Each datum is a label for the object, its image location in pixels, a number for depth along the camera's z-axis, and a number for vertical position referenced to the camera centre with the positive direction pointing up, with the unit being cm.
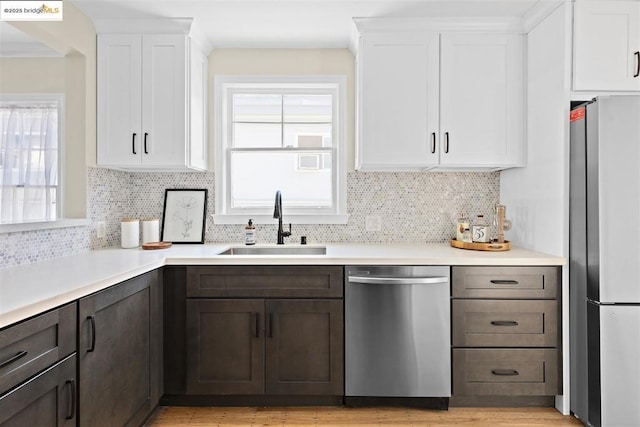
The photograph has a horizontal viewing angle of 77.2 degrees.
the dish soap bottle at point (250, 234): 289 -13
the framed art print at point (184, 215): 301 +1
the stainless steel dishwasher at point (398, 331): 229 -66
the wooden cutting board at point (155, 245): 263 -20
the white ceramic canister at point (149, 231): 282 -11
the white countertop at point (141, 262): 140 -25
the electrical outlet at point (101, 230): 269 -10
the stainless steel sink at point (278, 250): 285 -24
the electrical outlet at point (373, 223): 306 -5
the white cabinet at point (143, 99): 265 +77
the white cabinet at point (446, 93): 265 +83
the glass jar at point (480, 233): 264 -10
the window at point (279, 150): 309 +52
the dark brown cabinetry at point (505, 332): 229 -65
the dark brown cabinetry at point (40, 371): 118 -51
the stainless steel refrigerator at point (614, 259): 201 -21
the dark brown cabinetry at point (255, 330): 230 -66
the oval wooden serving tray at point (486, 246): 254 -19
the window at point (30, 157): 191 +30
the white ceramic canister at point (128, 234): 273 -13
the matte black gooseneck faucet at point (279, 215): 286 +1
